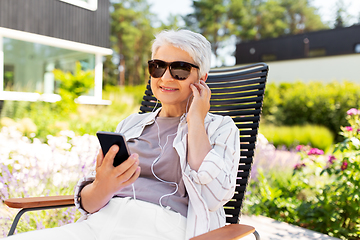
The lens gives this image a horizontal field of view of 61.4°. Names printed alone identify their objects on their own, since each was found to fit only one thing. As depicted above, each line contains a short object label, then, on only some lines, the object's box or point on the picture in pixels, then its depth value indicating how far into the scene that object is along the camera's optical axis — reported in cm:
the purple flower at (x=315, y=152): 326
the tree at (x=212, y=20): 2717
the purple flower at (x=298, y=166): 344
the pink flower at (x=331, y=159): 306
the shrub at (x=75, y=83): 854
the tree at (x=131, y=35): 2925
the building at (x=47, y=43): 839
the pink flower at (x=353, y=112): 297
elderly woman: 141
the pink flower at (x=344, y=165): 287
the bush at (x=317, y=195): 286
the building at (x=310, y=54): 1594
